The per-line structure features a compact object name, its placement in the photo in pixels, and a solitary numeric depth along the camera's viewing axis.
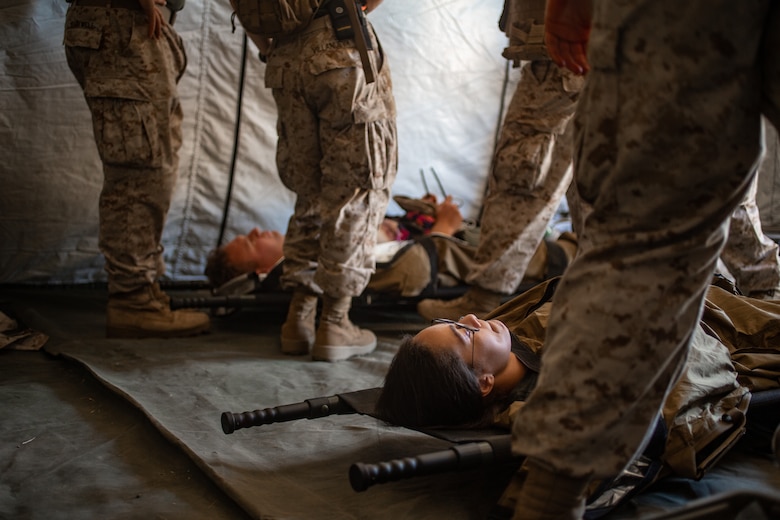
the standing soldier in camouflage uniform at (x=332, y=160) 2.16
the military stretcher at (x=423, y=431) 1.12
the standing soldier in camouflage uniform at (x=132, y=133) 2.30
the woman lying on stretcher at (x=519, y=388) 1.31
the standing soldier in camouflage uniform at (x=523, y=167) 2.27
